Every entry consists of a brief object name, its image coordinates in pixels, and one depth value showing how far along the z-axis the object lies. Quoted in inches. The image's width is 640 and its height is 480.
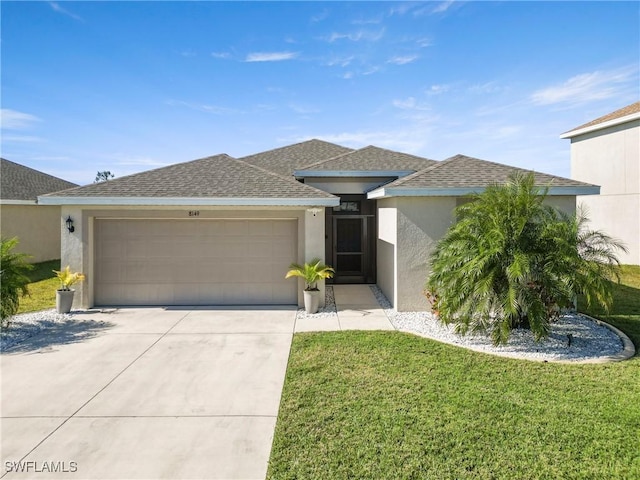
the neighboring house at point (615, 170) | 725.3
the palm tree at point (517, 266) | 274.8
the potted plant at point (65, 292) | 384.2
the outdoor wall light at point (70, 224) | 407.5
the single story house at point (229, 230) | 386.6
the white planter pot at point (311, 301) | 393.4
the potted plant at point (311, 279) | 393.7
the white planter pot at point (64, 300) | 384.2
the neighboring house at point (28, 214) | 699.4
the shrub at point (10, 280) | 315.6
